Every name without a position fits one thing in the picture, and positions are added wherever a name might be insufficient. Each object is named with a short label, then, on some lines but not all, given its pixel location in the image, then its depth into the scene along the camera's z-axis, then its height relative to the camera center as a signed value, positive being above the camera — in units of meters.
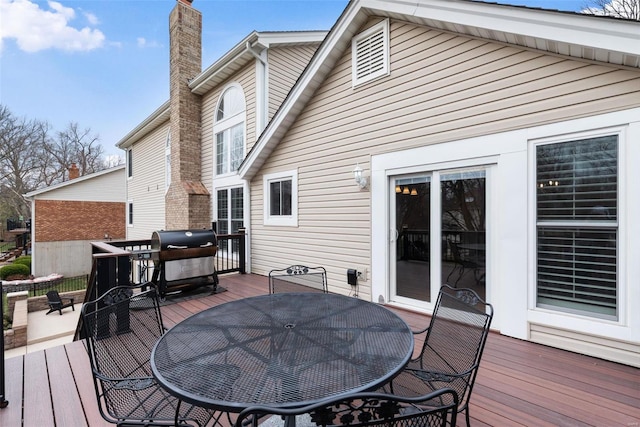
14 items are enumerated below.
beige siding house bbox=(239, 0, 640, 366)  2.79 +0.60
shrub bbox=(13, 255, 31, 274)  15.05 -2.48
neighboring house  14.29 -0.33
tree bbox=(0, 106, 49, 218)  19.53 +3.99
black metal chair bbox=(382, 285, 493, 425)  1.78 -0.93
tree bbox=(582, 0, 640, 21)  8.12 +5.87
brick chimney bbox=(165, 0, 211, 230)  8.45 +2.64
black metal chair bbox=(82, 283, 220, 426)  1.65 -0.99
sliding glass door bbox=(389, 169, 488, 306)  3.66 -0.31
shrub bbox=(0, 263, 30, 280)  13.91 -2.75
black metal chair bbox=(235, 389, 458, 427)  0.94 -0.67
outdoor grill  5.04 -0.84
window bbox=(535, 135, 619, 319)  2.82 -0.16
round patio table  1.31 -0.80
